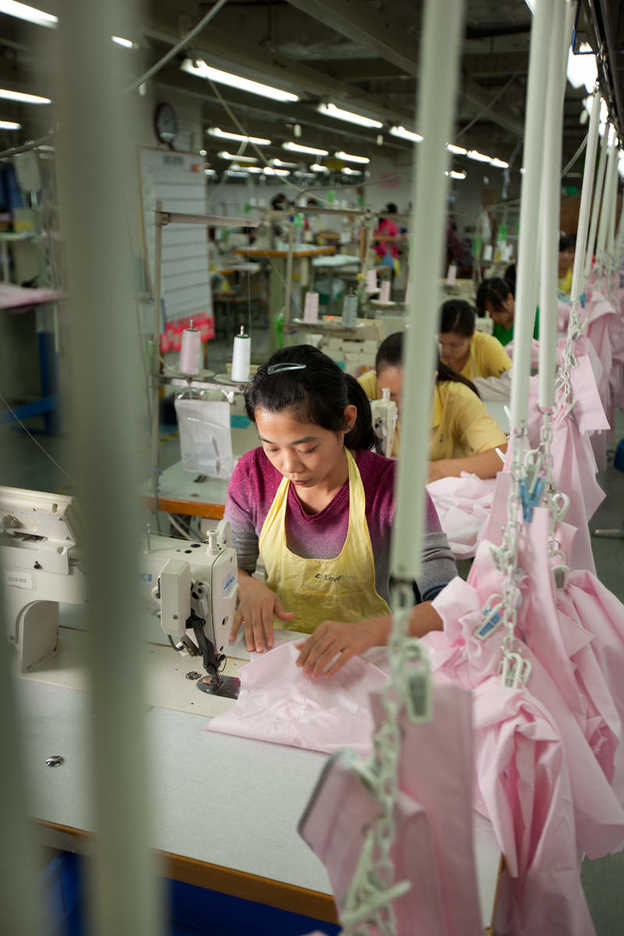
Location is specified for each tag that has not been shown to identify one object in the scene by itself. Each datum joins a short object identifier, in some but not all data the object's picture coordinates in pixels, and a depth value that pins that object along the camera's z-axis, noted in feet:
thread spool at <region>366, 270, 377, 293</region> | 20.17
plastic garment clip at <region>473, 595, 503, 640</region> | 3.93
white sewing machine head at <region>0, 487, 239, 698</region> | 5.14
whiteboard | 23.29
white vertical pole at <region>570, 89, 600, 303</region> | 6.67
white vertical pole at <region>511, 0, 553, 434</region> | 3.65
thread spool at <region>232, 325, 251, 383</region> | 10.09
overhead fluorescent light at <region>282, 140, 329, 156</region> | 40.47
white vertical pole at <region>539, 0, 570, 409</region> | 4.37
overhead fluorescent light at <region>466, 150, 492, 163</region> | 41.22
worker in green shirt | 17.37
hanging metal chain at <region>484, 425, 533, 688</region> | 3.86
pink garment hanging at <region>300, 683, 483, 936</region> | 2.16
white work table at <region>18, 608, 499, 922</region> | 3.74
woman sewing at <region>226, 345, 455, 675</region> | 5.85
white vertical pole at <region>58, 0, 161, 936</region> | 1.11
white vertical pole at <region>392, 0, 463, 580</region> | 1.61
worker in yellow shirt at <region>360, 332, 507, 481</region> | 10.32
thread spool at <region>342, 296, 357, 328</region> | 15.38
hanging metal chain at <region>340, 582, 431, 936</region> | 1.93
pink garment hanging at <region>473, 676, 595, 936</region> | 3.57
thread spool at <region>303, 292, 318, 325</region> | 15.49
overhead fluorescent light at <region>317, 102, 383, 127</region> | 24.61
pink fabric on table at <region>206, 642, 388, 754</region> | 4.68
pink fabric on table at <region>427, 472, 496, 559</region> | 8.59
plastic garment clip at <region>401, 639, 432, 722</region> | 1.95
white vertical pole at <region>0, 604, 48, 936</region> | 1.21
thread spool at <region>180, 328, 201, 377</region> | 10.43
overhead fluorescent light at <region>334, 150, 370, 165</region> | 50.01
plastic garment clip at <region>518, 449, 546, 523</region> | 4.00
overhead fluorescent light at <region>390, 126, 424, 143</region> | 32.68
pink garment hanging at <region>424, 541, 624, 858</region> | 3.77
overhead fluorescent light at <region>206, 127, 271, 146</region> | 33.05
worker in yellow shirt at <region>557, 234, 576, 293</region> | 18.17
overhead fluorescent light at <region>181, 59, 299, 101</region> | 16.09
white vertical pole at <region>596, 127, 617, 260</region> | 12.73
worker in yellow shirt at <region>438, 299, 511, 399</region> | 13.86
